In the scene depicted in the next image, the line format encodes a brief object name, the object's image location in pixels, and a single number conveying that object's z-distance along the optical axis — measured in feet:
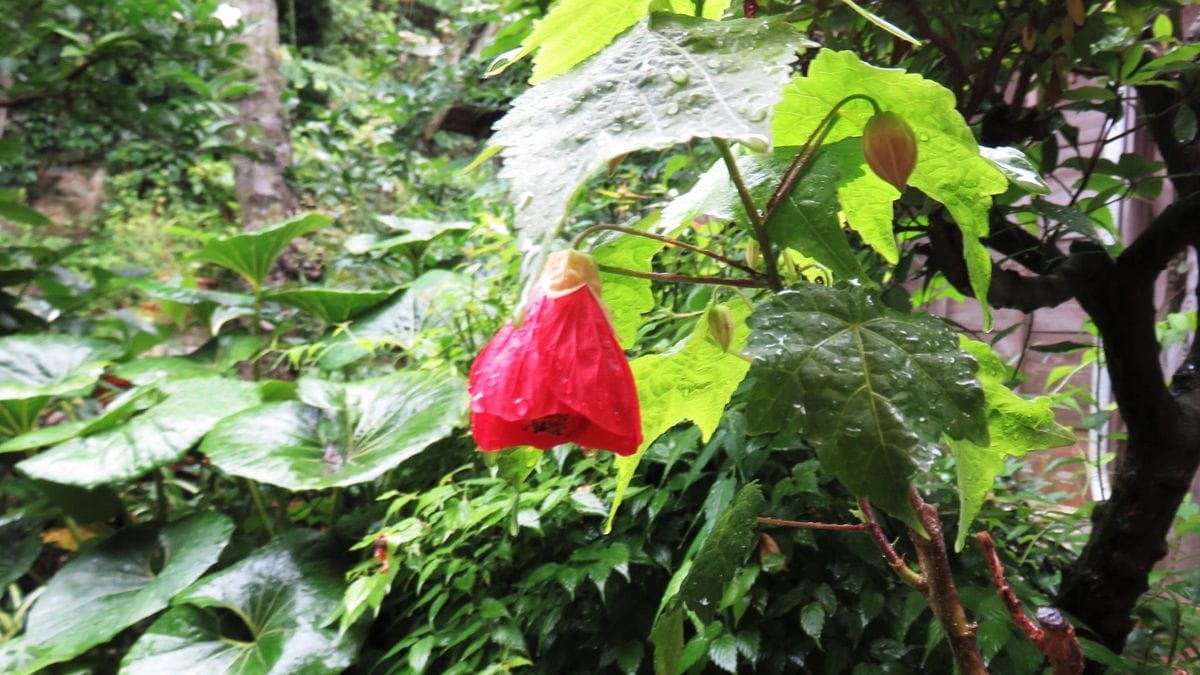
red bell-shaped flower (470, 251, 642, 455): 0.91
